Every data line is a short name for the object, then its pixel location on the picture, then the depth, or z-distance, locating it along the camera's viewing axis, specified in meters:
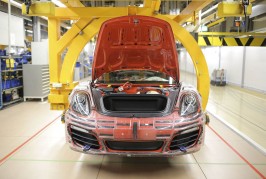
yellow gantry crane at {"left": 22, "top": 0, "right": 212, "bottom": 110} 4.32
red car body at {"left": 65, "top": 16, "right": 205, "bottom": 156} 2.73
